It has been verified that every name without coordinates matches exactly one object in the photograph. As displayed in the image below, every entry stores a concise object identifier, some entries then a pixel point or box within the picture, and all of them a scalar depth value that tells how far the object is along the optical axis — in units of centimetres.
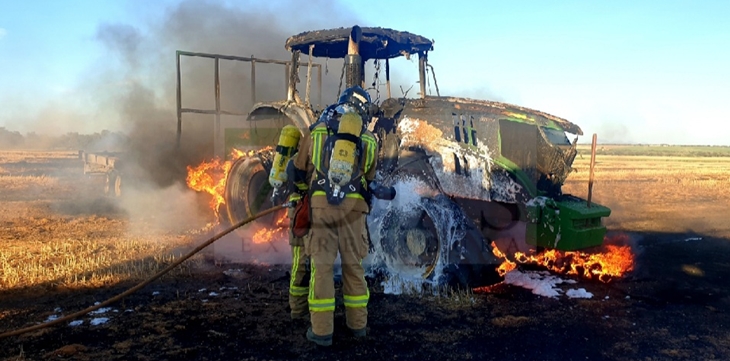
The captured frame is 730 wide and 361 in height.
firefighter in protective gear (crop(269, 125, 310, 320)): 459
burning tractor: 554
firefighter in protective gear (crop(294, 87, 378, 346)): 406
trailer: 1266
